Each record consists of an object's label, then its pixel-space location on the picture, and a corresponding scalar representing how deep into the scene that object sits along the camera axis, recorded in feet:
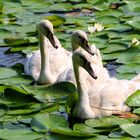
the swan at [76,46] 39.42
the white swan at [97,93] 34.86
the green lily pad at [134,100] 35.26
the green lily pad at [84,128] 32.40
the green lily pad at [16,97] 36.69
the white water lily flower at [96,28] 49.04
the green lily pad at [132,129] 31.65
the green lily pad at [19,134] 31.76
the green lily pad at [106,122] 32.93
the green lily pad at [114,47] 44.55
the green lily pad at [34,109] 35.12
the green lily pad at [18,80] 40.29
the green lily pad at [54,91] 37.24
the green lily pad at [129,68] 40.47
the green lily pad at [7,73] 41.11
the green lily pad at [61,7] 57.21
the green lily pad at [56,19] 52.21
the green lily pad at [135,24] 48.48
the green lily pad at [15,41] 48.09
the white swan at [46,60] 41.42
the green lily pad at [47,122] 32.60
